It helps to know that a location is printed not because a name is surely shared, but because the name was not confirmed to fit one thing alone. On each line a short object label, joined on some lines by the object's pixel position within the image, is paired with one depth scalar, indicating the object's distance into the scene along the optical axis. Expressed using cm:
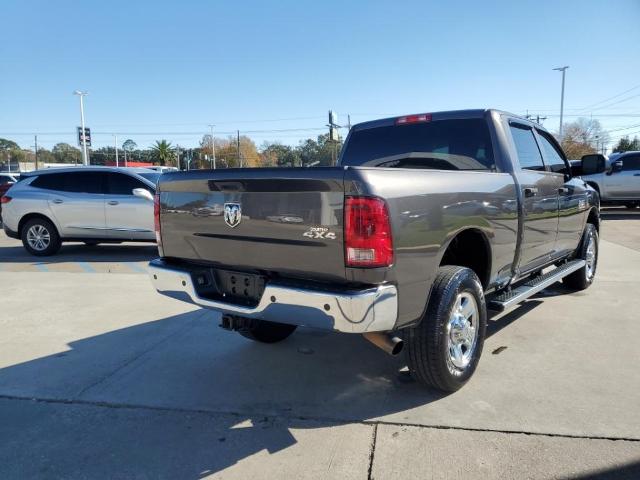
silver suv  942
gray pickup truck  263
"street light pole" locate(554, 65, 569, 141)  4511
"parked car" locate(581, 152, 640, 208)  1577
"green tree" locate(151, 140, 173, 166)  9356
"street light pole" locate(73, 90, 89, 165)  4228
